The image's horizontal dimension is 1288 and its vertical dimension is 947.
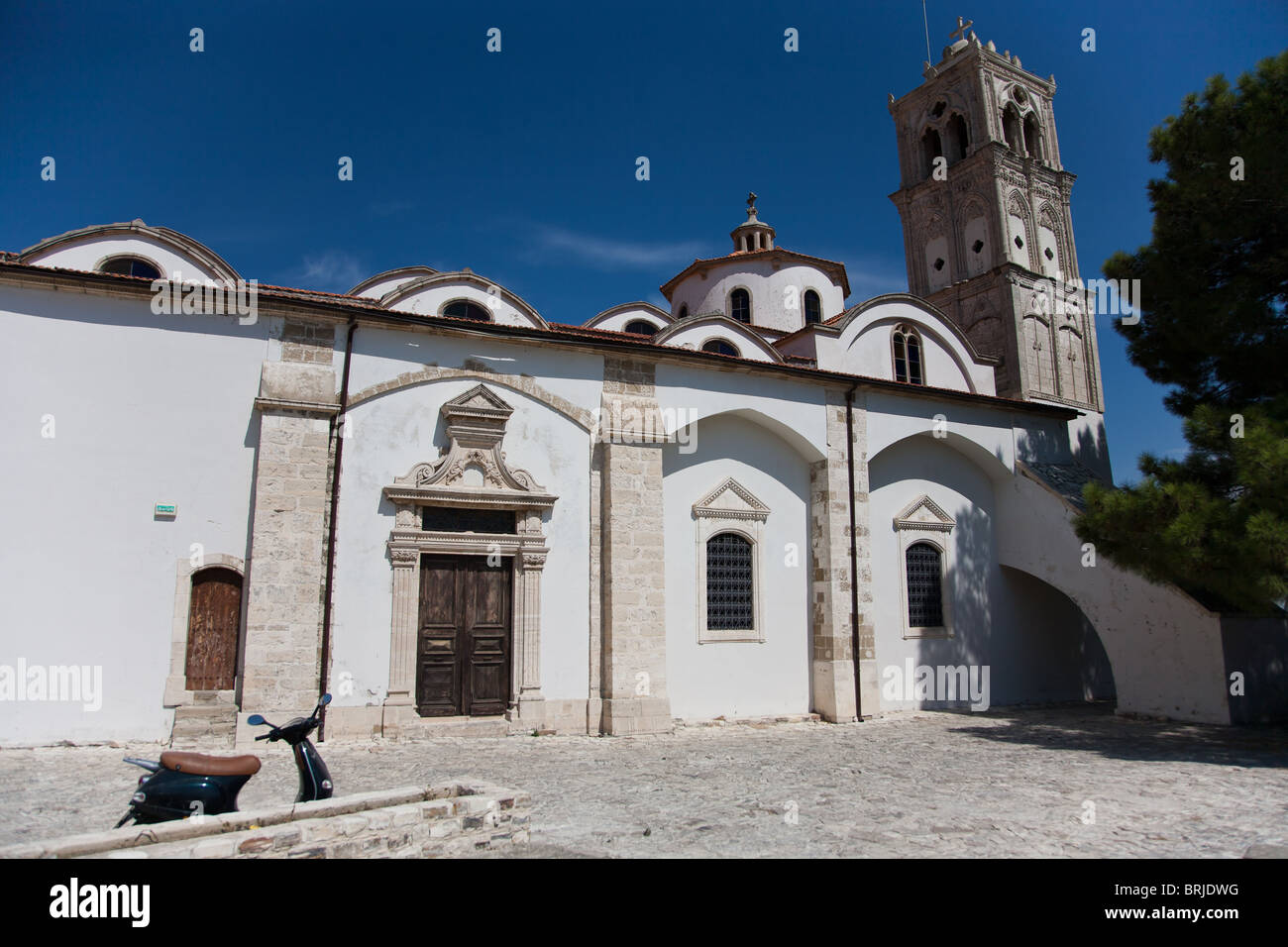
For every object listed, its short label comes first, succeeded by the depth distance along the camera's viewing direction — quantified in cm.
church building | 966
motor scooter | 471
